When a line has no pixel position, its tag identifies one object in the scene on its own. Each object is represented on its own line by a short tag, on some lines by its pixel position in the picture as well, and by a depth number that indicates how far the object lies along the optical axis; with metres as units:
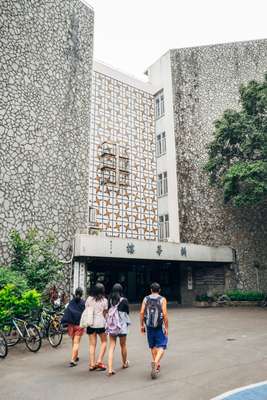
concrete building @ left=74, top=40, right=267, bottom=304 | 22.41
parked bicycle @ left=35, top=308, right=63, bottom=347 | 9.51
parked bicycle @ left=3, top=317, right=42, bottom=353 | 8.83
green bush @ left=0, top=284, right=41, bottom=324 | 9.24
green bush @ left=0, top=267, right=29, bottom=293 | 11.06
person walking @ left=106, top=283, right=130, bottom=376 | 6.54
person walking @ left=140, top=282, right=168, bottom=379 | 6.16
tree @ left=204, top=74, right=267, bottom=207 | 18.72
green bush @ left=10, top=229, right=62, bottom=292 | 13.73
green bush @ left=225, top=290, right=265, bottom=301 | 20.22
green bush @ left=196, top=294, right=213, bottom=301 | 21.33
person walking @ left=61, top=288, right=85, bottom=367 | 7.27
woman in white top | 6.60
